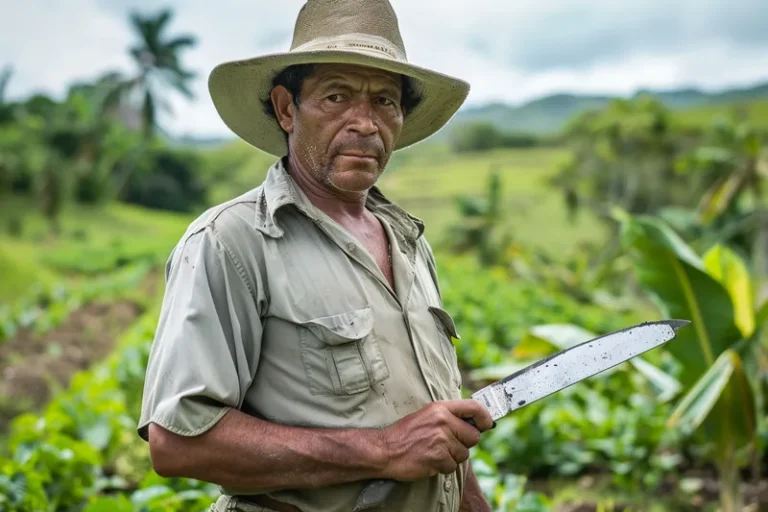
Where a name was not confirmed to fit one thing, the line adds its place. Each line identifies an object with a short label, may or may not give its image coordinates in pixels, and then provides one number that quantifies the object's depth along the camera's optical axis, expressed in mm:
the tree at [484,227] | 27547
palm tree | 45281
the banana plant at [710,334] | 4320
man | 1733
